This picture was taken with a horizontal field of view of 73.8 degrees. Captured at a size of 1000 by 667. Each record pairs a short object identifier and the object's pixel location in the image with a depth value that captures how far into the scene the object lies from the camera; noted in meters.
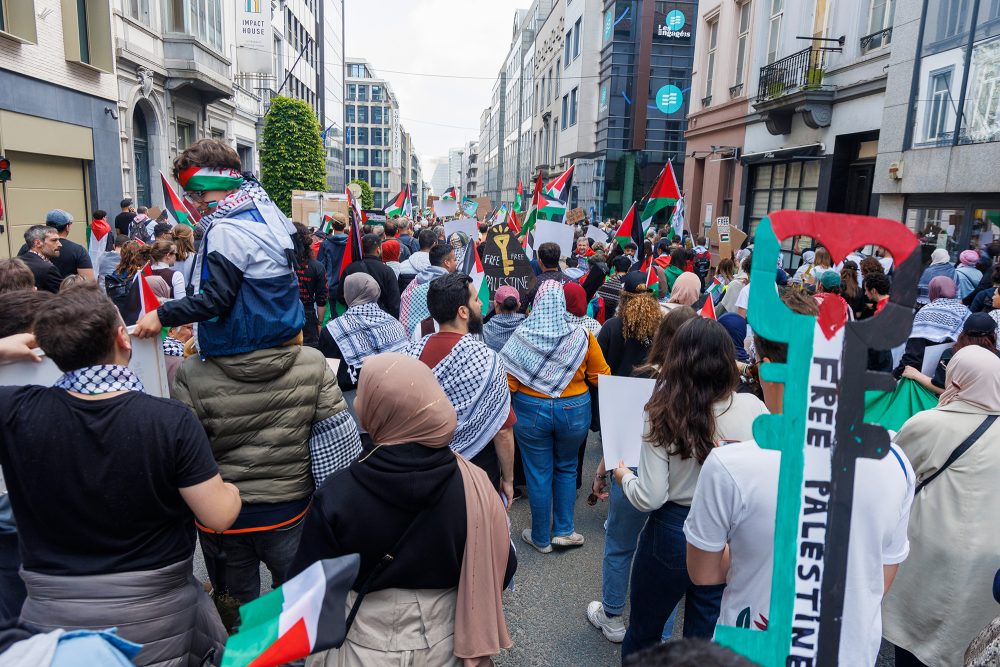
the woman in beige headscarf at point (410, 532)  2.07
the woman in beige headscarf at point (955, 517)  2.79
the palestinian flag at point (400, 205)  15.32
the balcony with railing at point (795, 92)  15.42
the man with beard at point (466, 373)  3.57
